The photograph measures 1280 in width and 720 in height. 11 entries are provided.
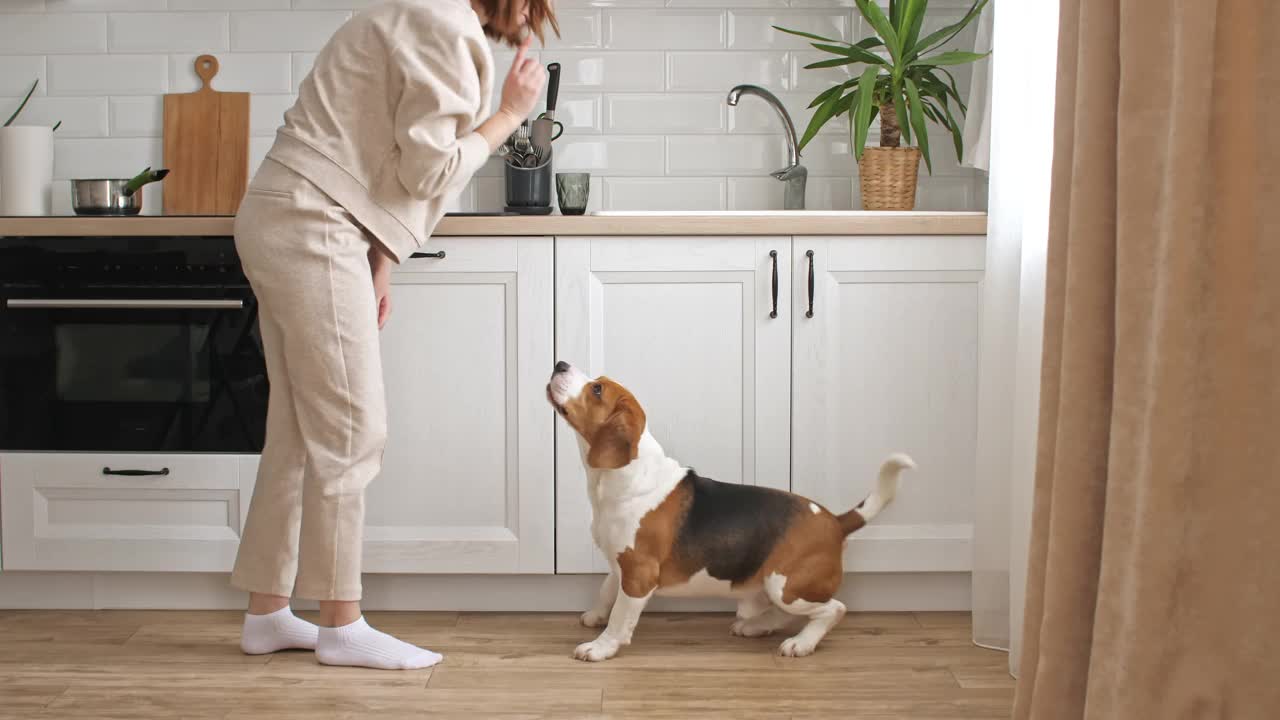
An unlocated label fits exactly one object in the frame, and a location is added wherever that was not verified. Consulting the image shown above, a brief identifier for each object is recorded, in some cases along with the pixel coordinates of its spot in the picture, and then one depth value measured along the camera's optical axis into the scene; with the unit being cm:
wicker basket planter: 271
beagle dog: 216
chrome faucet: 283
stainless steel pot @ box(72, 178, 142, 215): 267
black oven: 240
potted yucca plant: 263
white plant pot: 284
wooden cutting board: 291
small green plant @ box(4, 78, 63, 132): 292
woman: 198
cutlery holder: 273
